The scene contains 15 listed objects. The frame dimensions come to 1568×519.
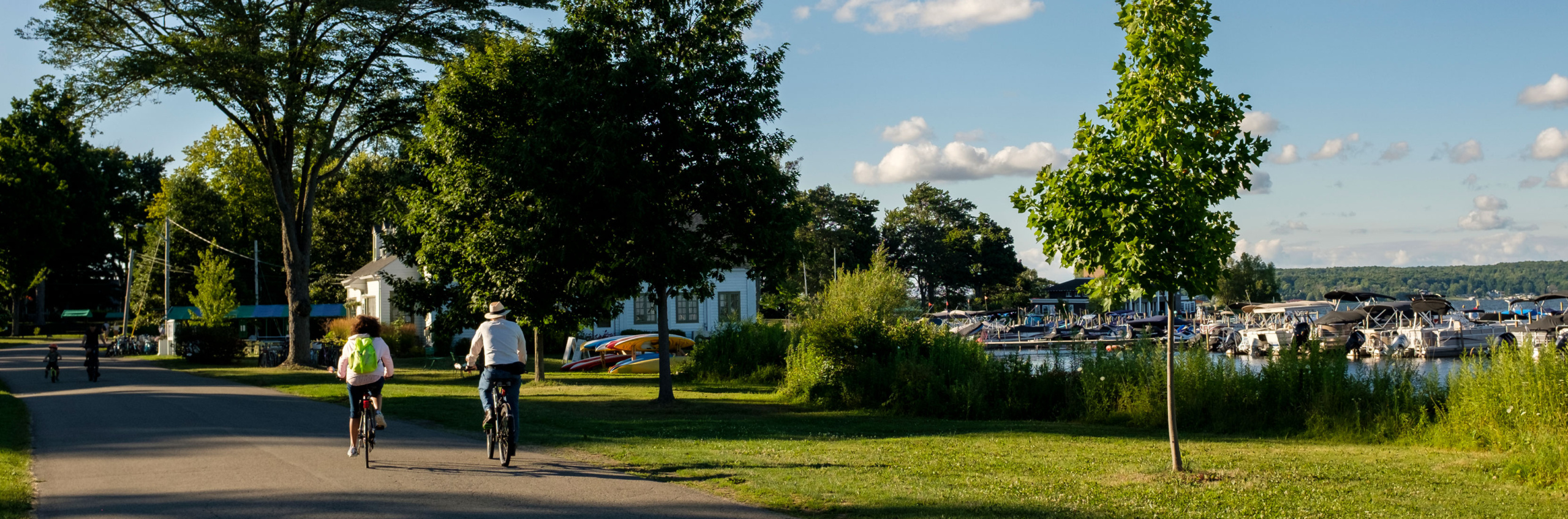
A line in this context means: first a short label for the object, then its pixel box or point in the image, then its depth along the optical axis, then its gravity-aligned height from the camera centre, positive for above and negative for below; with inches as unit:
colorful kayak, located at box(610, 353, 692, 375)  1182.3 -60.5
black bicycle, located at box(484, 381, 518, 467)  424.2 -43.5
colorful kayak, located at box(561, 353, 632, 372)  1213.1 -57.4
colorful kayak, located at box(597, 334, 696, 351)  1283.2 -39.1
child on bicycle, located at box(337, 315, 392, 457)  431.8 -20.1
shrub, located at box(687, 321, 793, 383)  1039.6 -45.0
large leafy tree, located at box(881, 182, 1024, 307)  3700.8 +200.4
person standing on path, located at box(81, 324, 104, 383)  1042.1 -25.1
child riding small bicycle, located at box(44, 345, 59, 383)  1029.2 -36.3
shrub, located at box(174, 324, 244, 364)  1449.3 -31.5
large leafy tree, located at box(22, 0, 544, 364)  1103.6 +275.2
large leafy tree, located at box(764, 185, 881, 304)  3070.9 +222.3
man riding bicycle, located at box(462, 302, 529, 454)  430.0 -15.3
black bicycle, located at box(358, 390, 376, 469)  425.4 -42.0
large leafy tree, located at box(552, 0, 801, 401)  725.9 +123.1
